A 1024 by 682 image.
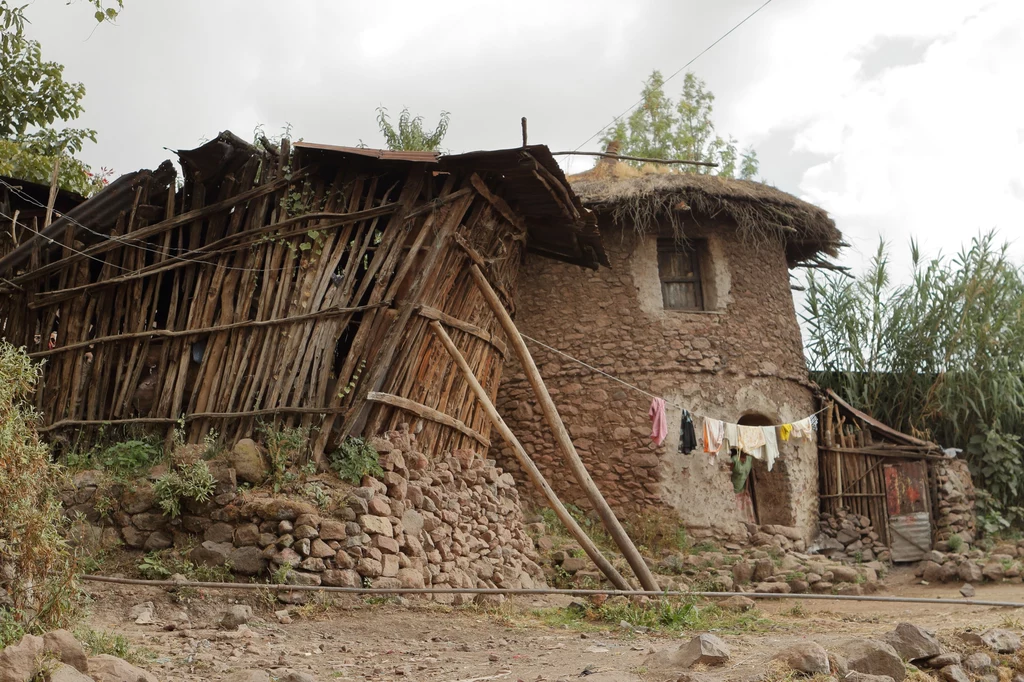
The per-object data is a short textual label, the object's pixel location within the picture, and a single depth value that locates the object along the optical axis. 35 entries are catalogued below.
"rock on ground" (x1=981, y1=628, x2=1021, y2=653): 5.62
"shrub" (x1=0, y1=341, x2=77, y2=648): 4.38
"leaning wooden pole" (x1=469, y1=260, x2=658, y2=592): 7.06
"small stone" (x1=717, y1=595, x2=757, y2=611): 7.82
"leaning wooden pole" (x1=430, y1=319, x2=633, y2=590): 6.99
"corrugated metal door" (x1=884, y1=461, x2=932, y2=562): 11.18
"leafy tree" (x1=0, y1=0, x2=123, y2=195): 10.89
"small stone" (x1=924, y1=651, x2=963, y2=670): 5.09
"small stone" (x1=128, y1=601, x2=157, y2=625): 5.61
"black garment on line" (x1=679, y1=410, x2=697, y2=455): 9.95
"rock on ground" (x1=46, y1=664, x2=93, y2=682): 3.49
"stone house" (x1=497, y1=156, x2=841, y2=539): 10.55
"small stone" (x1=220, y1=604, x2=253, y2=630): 5.62
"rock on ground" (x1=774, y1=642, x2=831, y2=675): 4.51
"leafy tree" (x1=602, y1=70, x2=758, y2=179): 17.59
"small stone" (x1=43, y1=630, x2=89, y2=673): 3.74
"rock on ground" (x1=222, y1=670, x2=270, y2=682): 4.14
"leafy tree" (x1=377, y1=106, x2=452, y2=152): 13.18
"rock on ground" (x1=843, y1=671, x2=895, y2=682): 4.51
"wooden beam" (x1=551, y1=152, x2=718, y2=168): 7.95
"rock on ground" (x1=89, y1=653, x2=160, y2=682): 3.80
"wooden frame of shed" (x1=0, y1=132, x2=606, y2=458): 7.45
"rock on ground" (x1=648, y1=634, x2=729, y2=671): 4.65
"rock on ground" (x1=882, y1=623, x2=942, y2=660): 5.12
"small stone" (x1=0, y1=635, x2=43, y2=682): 3.45
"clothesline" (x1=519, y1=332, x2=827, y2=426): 10.08
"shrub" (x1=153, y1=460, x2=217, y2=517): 6.66
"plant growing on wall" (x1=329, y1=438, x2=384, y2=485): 6.97
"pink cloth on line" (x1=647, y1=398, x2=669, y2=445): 9.84
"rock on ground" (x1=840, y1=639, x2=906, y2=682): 4.73
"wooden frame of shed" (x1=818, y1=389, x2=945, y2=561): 11.27
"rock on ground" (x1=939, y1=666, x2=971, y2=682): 4.91
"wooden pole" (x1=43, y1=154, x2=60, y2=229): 8.77
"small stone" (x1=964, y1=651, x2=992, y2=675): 5.23
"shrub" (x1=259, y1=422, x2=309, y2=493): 6.87
